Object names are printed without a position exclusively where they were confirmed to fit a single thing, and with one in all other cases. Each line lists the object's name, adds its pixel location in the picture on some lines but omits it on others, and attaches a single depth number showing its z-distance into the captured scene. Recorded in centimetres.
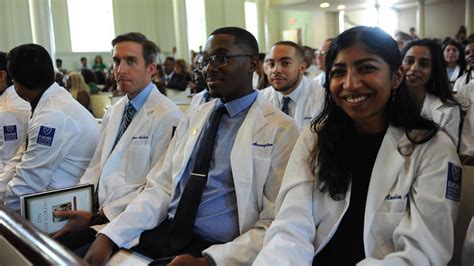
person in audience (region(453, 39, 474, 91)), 402
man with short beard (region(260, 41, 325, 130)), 336
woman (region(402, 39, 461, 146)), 275
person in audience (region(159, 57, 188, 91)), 797
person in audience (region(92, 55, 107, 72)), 1346
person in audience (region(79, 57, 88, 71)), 1348
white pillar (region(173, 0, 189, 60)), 1471
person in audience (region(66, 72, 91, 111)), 574
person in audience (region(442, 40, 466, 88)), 475
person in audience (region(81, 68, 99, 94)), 986
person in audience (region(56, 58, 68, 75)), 1244
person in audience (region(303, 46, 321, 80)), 743
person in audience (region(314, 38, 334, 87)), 538
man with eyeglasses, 168
